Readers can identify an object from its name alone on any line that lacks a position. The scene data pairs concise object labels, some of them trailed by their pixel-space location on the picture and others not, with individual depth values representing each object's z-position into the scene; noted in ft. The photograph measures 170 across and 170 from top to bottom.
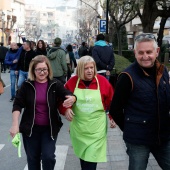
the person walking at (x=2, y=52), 72.64
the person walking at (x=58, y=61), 32.40
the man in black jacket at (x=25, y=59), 36.40
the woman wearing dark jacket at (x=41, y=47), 39.73
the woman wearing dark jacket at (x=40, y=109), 13.62
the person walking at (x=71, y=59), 47.01
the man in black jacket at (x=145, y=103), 10.83
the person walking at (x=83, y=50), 62.90
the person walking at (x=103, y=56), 32.30
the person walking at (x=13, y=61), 39.11
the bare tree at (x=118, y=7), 105.64
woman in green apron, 13.87
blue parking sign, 80.07
